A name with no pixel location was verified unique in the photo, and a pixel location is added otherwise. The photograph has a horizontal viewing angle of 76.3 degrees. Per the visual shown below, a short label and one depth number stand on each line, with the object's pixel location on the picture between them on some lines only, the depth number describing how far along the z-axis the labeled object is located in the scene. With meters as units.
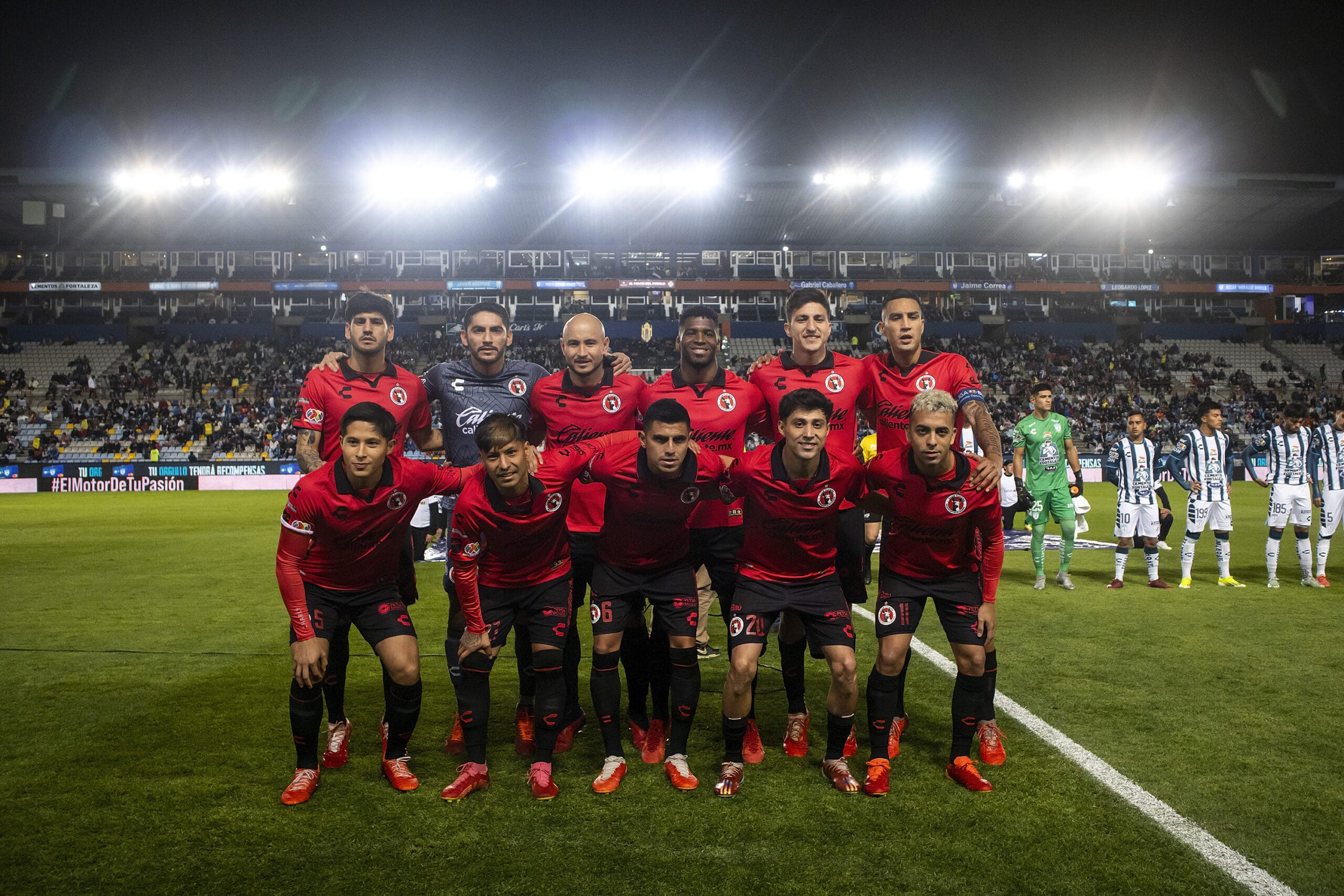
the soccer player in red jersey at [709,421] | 5.17
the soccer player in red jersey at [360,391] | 5.37
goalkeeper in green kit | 10.55
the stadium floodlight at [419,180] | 37.53
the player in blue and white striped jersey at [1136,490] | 10.77
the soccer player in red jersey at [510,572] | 4.54
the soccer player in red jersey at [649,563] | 4.71
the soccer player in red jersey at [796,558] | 4.54
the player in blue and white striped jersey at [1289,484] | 10.83
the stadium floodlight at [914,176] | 38.00
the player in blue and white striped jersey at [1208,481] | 10.78
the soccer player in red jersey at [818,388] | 5.25
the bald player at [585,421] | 5.19
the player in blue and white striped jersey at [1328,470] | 10.88
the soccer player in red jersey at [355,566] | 4.42
